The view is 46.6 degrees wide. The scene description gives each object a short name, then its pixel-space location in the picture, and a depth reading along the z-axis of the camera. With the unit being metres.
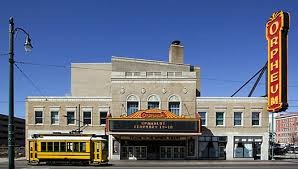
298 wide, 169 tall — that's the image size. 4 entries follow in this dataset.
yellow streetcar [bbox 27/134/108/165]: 32.91
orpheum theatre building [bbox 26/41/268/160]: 42.59
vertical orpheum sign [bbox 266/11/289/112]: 38.18
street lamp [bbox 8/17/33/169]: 11.74
